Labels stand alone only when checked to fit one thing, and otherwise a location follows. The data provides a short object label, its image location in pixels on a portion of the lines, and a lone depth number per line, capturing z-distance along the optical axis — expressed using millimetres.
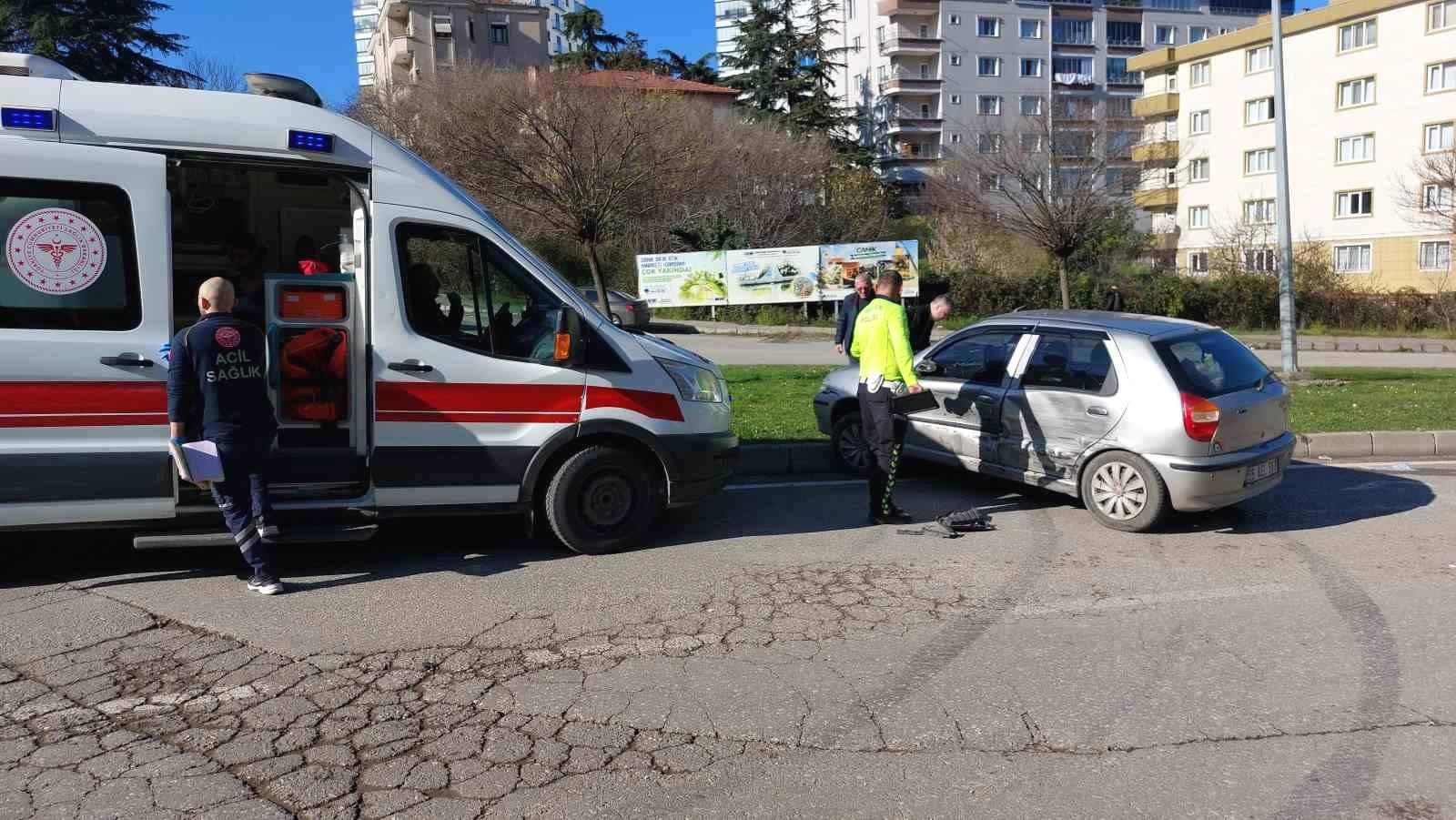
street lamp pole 15914
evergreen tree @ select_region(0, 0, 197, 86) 35094
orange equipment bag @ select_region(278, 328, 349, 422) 6664
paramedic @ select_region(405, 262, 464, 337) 6523
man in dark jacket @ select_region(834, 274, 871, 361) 11672
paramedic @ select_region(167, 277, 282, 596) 5684
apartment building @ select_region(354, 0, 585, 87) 99188
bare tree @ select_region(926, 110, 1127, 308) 25391
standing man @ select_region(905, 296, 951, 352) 11133
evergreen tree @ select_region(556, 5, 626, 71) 59219
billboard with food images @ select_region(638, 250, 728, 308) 31344
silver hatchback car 7402
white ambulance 5852
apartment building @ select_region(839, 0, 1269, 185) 69938
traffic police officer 7719
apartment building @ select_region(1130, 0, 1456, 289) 44344
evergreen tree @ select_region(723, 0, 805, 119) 53844
